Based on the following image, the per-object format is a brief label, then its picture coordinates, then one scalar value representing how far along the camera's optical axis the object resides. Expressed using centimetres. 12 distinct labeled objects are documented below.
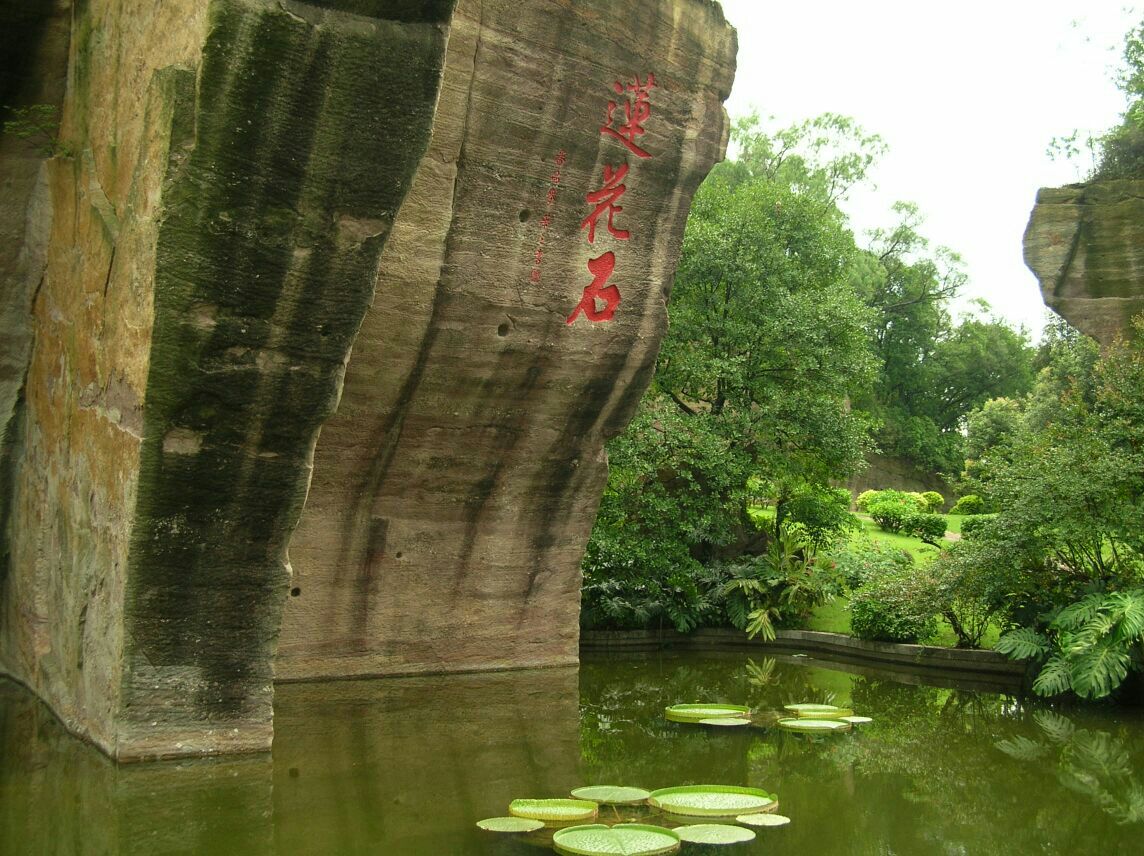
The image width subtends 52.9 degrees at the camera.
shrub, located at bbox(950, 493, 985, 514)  2133
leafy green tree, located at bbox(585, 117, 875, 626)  1144
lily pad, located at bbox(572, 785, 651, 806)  534
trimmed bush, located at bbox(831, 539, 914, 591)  1177
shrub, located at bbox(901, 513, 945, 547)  1728
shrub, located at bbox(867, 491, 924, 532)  1984
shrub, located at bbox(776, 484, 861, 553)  1256
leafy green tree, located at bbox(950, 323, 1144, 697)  828
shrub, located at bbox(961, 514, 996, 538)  954
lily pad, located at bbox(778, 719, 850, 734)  731
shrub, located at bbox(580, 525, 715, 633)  1140
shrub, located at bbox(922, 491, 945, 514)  2192
